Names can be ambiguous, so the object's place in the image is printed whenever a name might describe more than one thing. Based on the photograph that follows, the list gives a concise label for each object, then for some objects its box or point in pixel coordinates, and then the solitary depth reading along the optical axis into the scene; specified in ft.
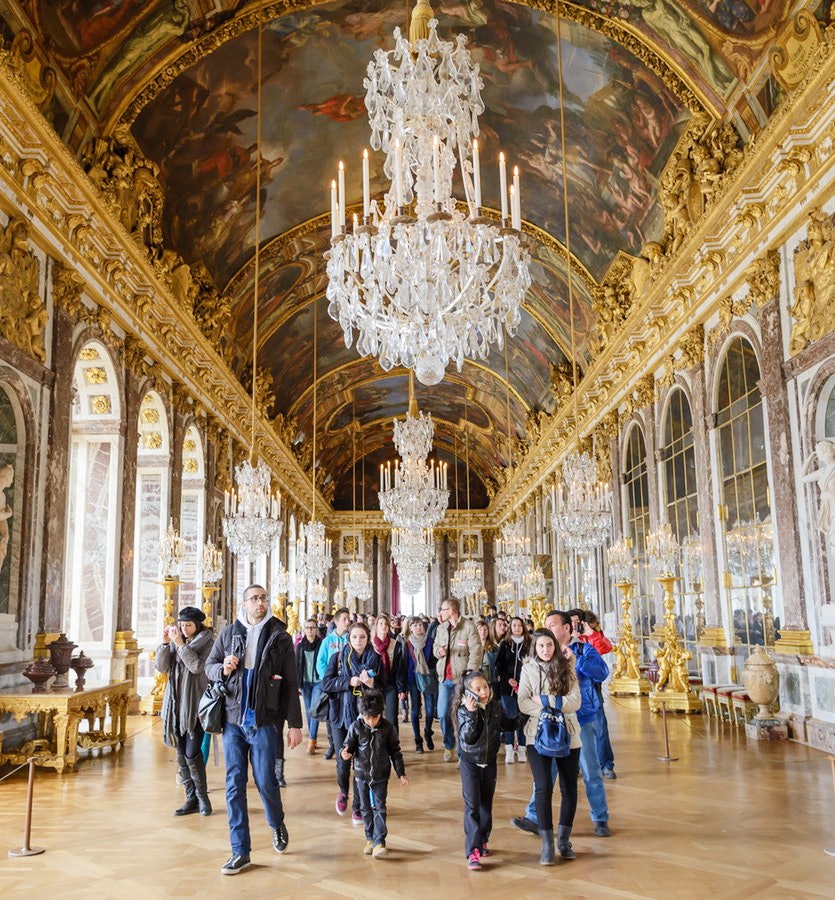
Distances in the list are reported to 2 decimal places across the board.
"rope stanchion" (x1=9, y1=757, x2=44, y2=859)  17.54
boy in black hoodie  17.70
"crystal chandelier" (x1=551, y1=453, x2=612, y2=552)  39.83
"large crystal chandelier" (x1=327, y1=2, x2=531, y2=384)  21.53
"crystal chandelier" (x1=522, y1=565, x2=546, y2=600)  76.43
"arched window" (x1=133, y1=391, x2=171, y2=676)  51.60
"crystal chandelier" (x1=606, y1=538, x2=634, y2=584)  48.65
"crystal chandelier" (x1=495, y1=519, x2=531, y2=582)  75.20
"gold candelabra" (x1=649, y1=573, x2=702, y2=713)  40.91
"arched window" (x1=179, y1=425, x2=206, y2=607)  59.47
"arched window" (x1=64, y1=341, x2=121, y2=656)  41.93
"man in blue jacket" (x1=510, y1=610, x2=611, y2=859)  18.62
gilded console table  27.55
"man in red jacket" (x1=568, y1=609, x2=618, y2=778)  23.90
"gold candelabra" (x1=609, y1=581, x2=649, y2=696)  48.24
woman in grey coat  21.59
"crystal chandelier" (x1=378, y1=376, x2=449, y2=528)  46.39
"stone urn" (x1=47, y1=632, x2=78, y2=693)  30.14
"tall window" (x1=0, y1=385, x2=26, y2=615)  30.01
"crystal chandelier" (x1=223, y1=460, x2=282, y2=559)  39.86
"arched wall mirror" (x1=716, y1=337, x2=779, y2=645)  35.91
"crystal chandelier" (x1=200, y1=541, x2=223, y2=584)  50.24
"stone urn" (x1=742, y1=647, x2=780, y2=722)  31.71
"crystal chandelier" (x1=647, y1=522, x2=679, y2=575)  41.63
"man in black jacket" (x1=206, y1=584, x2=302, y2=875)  17.16
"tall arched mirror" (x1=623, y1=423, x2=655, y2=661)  53.36
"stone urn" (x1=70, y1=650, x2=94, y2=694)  30.50
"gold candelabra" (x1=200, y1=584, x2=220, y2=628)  49.67
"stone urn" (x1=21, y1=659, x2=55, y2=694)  28.73
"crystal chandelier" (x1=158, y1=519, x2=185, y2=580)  43.83
